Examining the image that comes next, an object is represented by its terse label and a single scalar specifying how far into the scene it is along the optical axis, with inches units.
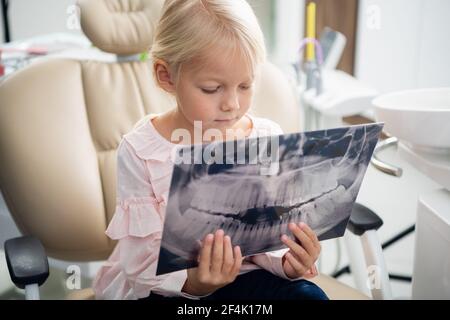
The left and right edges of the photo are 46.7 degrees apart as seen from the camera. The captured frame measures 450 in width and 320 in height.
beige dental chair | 41.2
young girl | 31.2
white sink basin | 35.6
